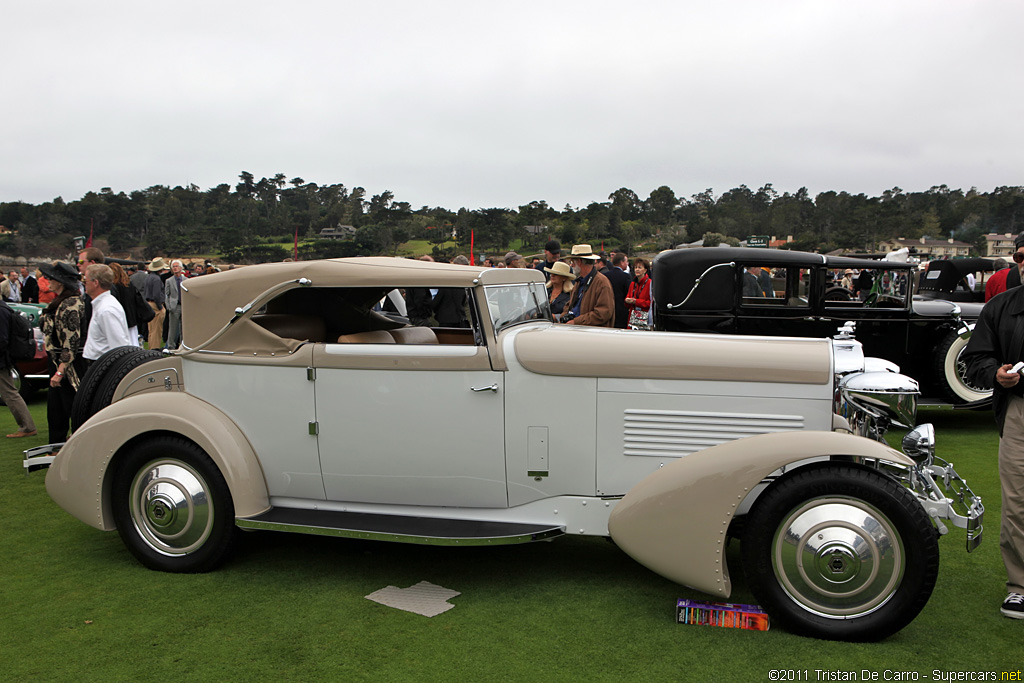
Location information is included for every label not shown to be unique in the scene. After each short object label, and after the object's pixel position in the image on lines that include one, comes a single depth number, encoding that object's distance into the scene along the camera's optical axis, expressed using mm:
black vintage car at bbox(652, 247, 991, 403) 7773
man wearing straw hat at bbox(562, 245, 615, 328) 6770
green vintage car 9445
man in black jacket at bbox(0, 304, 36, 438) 6832
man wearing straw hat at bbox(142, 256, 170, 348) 11344
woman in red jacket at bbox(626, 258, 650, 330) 9375
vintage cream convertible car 3113
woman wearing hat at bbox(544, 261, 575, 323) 7629
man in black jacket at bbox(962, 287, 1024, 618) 3289
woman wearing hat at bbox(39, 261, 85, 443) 6258
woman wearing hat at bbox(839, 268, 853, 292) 8539
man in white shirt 5746
